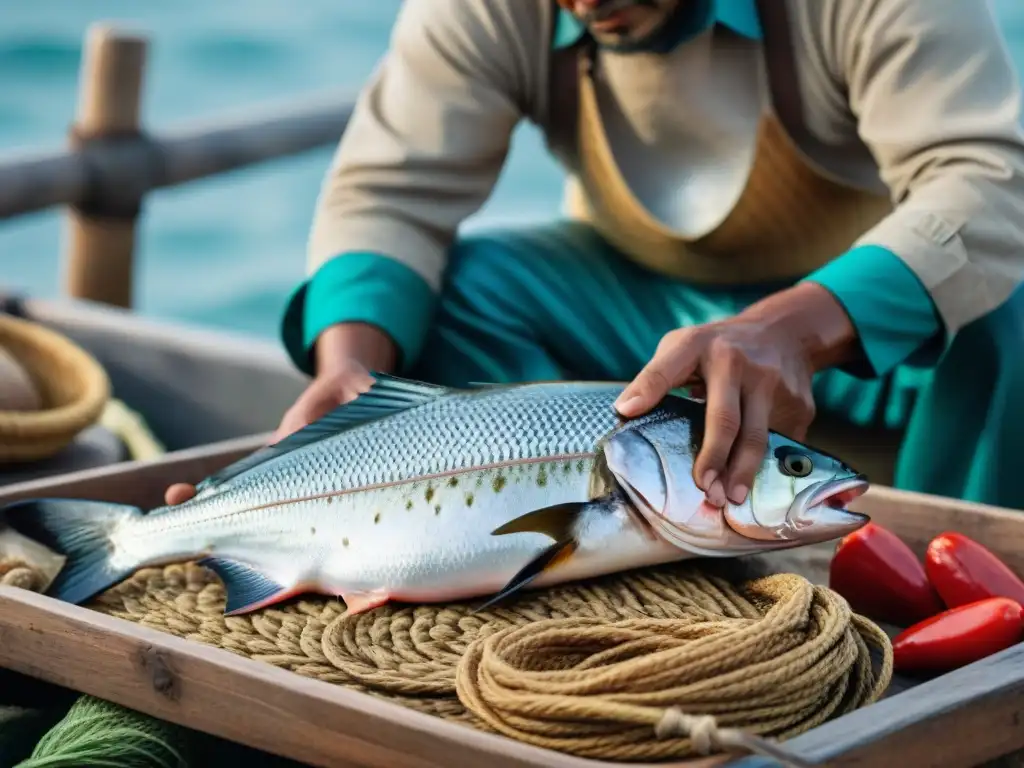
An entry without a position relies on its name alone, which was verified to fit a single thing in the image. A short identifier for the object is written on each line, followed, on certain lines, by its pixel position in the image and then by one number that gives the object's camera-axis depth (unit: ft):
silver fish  6.25
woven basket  9.77
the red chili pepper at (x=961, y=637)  6.32
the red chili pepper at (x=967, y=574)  6.78
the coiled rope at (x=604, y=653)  5.24
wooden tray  5.18
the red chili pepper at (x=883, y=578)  6.93
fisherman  7.84
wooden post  14.66
